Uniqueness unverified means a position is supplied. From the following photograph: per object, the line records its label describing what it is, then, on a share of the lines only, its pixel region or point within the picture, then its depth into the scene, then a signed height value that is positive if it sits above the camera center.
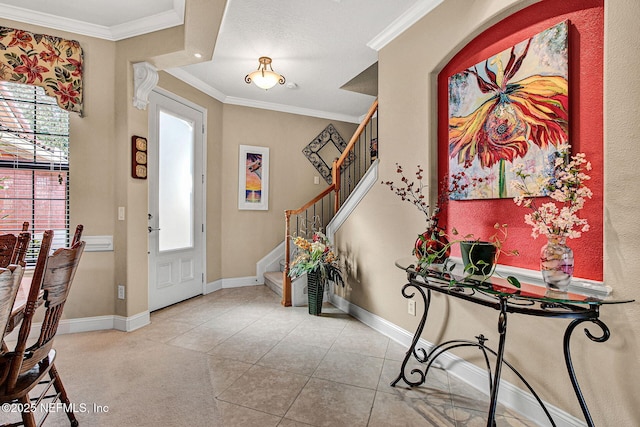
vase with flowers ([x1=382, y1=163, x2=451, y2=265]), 1.84 -0.14
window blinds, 2.56 +0.41
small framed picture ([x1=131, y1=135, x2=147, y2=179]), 2.88 +0.52
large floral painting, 1.56 +0.56
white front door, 3.34 +0.14
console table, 1.20 -0.39
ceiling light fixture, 3.05 +1.35
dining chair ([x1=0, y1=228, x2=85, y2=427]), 1.10 -0.45
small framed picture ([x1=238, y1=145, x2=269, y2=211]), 4.45 +0.49
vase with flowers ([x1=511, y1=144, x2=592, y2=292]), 1.30 -0.03
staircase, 3.59 +0.09
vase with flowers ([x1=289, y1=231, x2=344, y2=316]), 3.25 -0.62
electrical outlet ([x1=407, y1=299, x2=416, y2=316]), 2.46 -0.78
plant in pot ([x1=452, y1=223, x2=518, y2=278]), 1.55 -0.23
